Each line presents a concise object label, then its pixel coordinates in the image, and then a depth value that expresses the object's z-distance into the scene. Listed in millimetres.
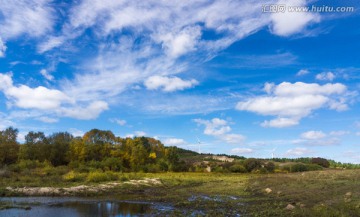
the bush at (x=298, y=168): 108500
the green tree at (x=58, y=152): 83144
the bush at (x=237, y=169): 104000
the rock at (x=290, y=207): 25988
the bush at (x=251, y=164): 107419
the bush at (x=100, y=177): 50369
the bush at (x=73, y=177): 50341
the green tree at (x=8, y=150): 77344
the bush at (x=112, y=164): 75650
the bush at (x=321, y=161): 136475
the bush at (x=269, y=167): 105250
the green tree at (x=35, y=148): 77606
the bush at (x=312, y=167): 110250
